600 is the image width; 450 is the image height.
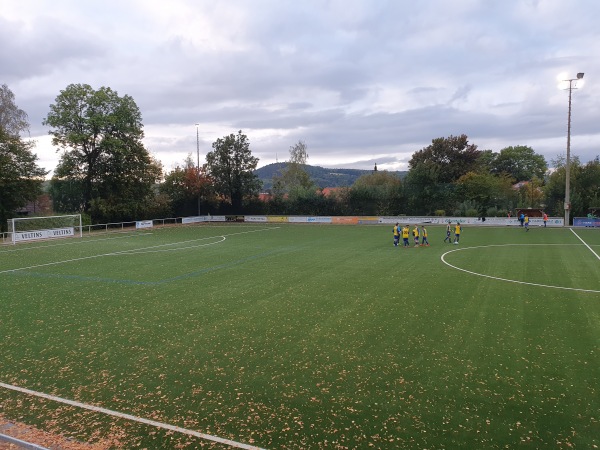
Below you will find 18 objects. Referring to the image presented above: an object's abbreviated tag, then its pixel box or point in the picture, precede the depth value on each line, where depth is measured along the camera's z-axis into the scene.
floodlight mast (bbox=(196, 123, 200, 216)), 52.22
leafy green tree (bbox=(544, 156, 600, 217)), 41.62
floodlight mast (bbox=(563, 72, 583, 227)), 36.56
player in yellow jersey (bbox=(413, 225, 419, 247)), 24.96
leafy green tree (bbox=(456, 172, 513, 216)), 46.44
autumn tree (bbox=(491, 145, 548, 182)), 80.16
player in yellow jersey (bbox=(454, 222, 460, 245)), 25.53
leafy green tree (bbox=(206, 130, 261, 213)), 55.03
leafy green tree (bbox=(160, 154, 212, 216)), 53.66
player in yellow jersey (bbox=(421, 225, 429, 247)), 25.41
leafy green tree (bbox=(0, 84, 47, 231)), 35.66
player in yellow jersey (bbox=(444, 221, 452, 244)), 27.20
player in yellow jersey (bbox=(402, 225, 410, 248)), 24.99
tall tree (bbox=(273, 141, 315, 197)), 68.31
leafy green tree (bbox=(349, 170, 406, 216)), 50.72
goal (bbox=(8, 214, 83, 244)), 31.02
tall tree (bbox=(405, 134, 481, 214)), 49.09
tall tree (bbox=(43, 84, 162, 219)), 41.03
